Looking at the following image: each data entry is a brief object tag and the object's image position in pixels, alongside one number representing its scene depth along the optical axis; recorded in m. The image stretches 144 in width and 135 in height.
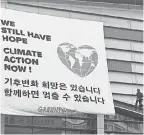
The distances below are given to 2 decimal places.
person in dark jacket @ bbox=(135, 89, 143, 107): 27.28
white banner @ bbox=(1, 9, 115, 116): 21.95
